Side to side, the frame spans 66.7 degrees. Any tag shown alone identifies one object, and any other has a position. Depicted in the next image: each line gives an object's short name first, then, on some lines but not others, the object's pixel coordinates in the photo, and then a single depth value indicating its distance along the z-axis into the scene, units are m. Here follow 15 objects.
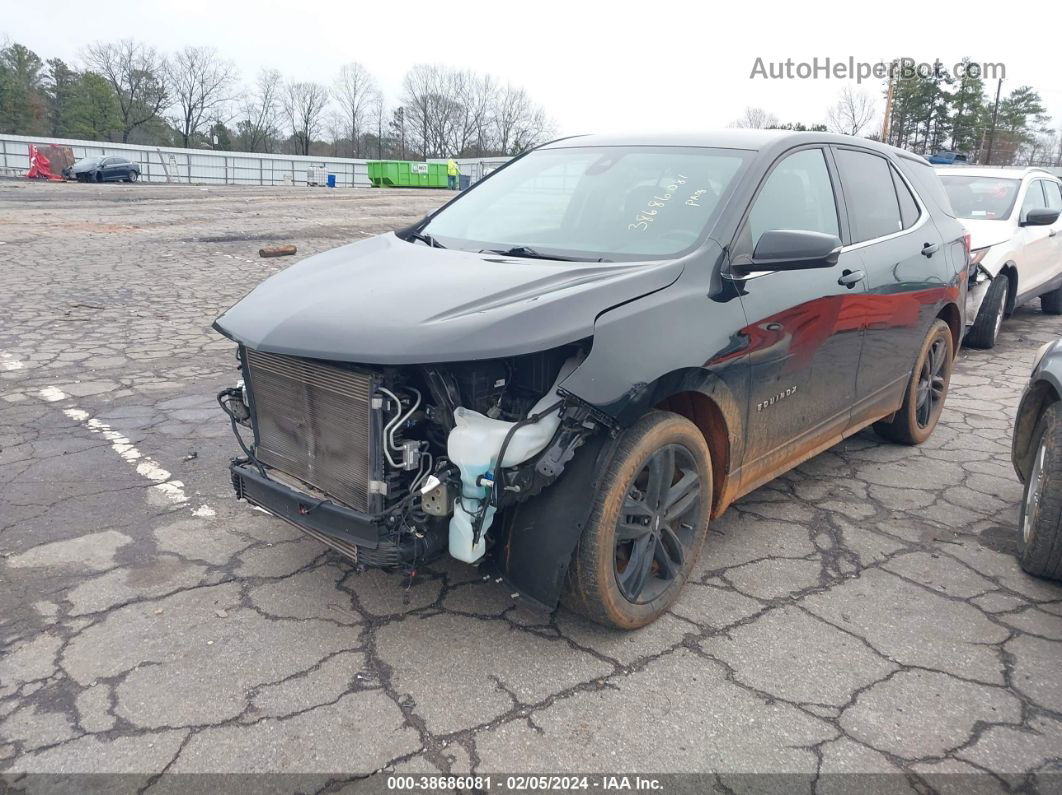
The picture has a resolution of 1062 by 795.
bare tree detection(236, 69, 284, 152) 81.50
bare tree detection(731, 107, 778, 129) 72.12
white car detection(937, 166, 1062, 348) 7.86
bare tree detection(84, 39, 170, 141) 72.62
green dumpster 51.50
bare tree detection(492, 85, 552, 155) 94.71
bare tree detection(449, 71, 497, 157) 93.12
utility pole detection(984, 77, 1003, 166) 55.97
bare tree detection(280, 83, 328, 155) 86.38
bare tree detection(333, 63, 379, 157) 90.12
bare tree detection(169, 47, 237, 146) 77.58
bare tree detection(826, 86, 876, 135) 67.31
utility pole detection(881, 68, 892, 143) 42.78
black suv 2.63
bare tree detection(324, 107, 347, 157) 88.56
